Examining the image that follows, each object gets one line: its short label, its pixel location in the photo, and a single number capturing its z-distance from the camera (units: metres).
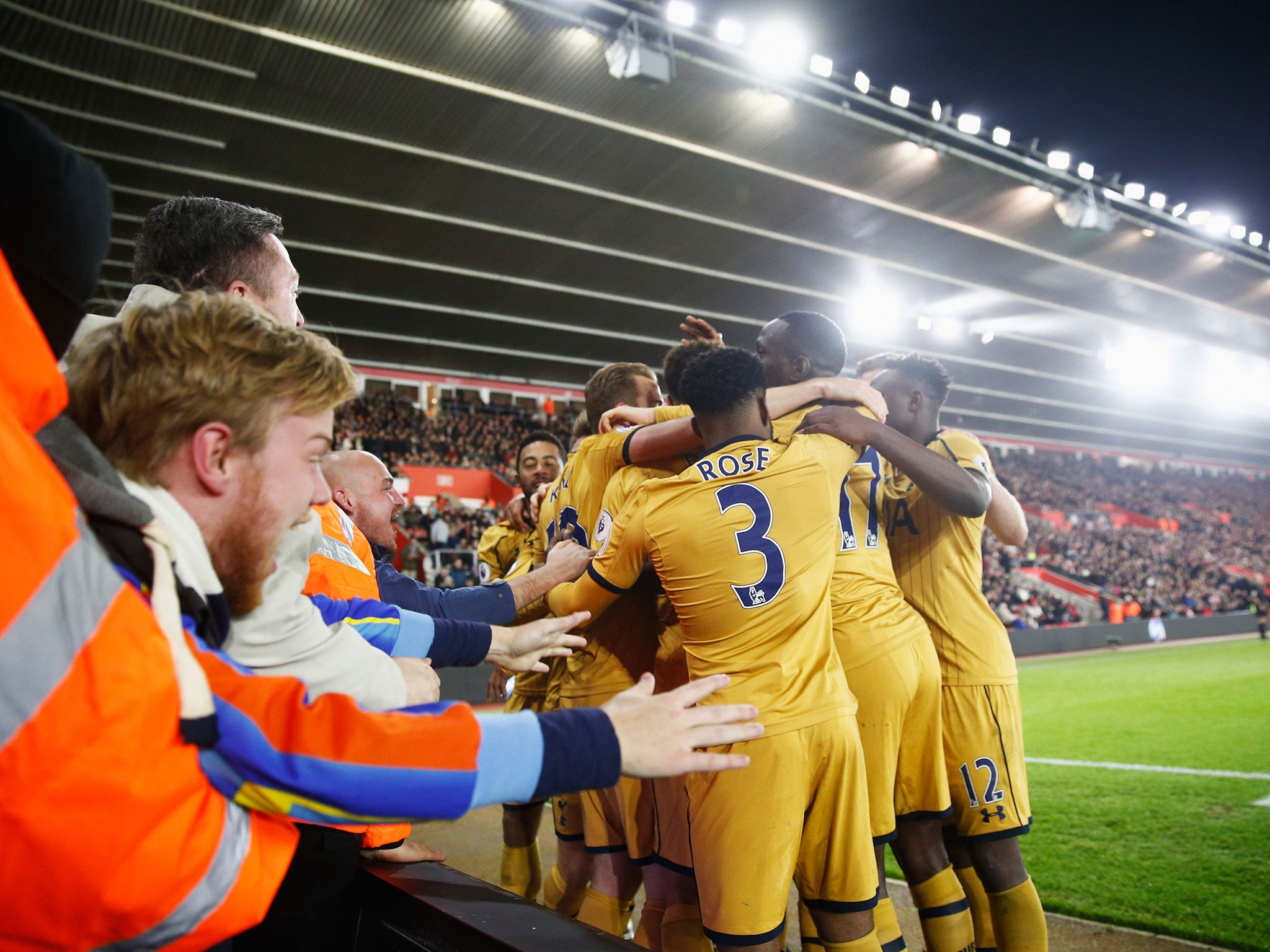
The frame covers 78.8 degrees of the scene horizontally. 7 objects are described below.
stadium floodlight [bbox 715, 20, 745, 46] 15.48
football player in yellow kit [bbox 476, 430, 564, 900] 3.73
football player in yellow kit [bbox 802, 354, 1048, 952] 2.82
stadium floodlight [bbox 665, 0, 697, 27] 14.53
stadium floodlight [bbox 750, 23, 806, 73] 15.87
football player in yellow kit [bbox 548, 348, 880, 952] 2.21
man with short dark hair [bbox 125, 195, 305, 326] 2.04
